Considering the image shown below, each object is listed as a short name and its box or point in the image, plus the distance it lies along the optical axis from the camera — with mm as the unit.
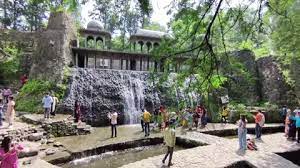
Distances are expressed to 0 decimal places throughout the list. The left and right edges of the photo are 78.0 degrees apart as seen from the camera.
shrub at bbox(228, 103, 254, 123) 11585
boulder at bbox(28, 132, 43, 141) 7847
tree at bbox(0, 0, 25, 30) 22012
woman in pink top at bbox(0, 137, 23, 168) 3638
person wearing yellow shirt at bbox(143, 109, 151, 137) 8728
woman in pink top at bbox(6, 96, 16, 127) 7847
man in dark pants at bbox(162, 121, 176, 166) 5598
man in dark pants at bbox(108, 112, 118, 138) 8675
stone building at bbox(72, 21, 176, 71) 14751
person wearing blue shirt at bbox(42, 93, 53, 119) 9193
